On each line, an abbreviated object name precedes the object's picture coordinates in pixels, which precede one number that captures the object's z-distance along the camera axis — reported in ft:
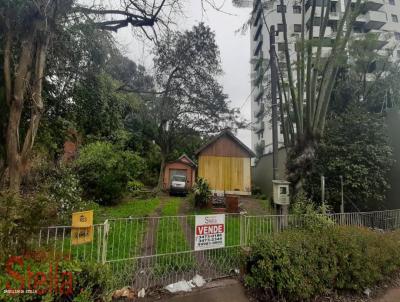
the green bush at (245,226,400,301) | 12.55
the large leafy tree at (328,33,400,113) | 33.40
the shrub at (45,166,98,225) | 22.28
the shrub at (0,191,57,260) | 9.48
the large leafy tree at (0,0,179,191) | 15.06
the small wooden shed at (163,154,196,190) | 63.10
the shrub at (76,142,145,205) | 33.47
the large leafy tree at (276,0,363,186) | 22.52
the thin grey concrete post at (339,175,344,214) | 23.54
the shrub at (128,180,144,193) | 46.21
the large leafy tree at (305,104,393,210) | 24.30
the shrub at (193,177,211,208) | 36.45
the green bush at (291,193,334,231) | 16.30
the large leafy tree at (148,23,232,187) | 61.31
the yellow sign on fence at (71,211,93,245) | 11.59
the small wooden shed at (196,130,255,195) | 56.34
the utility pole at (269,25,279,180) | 20.74
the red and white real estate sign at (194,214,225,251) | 14.16
